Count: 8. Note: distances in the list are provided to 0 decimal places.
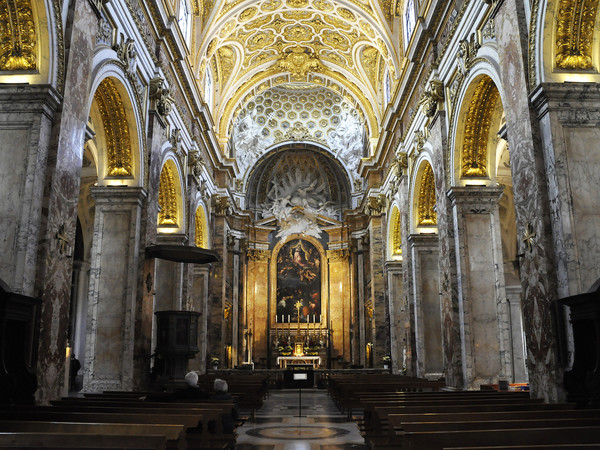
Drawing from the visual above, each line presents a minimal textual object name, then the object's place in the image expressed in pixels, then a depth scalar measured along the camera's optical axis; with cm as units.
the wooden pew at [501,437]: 420
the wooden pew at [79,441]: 389
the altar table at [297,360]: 2716
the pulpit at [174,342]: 1295
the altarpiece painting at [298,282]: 3028
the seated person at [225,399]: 738
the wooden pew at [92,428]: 448
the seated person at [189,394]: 782
